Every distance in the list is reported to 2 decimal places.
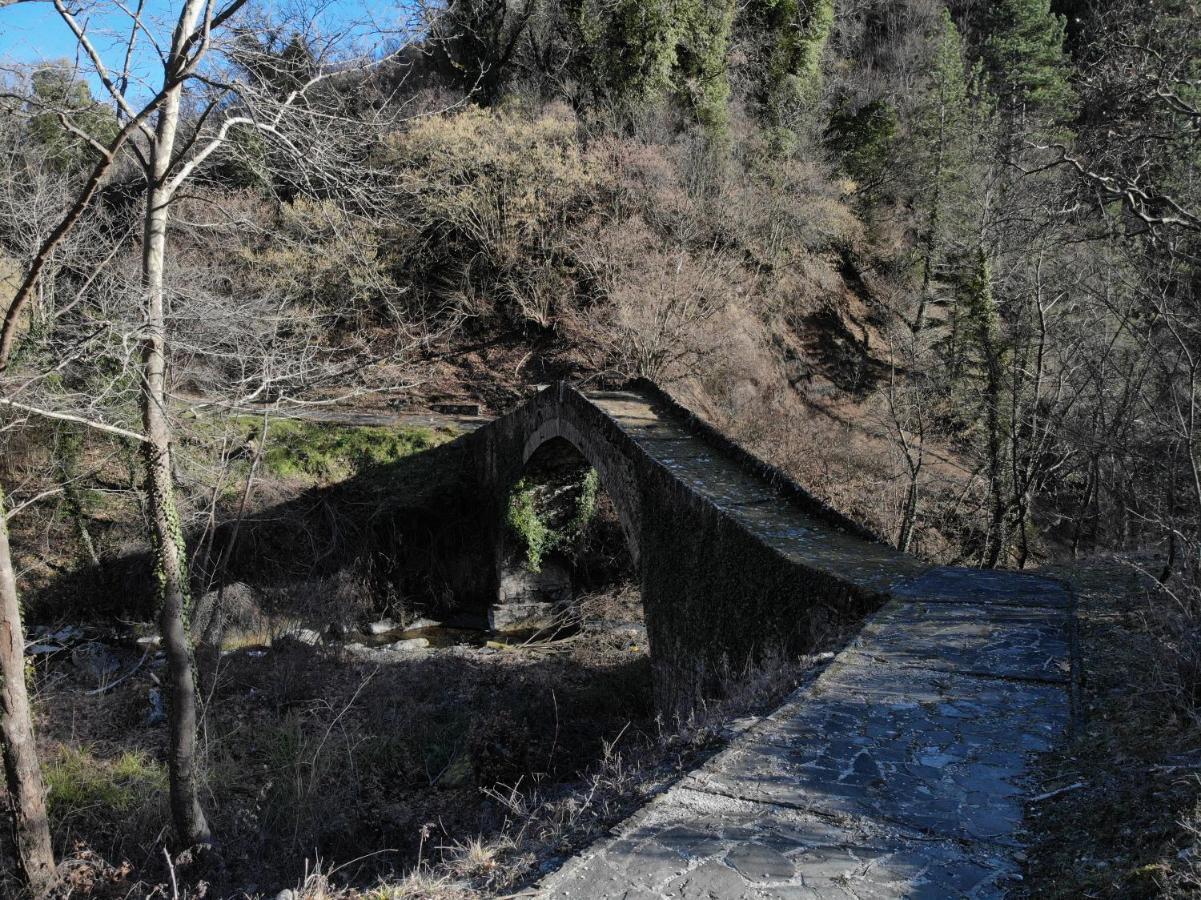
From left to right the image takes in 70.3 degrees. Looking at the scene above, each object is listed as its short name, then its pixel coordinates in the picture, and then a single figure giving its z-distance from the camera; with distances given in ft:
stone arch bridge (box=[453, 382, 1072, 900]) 9.63
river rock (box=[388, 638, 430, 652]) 48.25
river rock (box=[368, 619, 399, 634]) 53.88
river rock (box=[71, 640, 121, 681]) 41.78
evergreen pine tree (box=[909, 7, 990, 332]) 82.38
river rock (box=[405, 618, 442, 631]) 55.05
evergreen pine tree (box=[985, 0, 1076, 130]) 92.84
